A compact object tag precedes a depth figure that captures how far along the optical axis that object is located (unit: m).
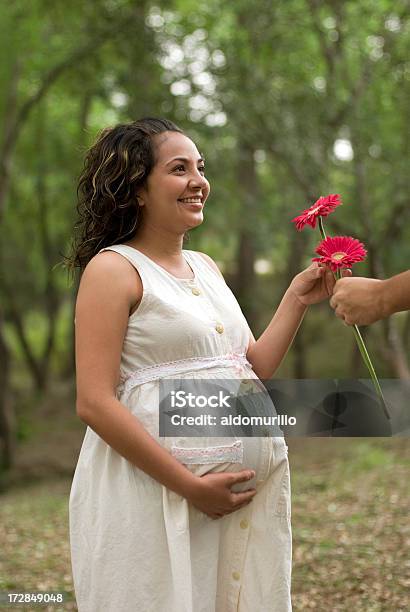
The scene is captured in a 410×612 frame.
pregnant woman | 2.44
